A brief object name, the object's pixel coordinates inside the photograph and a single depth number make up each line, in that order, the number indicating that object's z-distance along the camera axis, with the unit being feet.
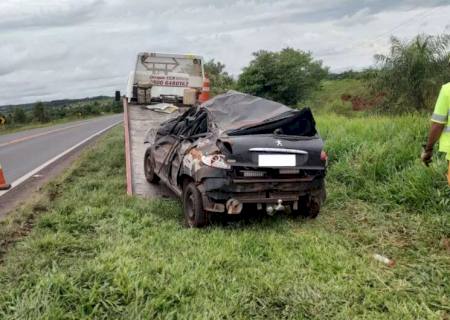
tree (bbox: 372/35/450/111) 53.21
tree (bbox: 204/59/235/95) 106.54
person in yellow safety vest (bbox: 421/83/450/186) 14.73
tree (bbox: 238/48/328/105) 100.22
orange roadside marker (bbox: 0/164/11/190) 28.04
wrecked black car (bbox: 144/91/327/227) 17.46
